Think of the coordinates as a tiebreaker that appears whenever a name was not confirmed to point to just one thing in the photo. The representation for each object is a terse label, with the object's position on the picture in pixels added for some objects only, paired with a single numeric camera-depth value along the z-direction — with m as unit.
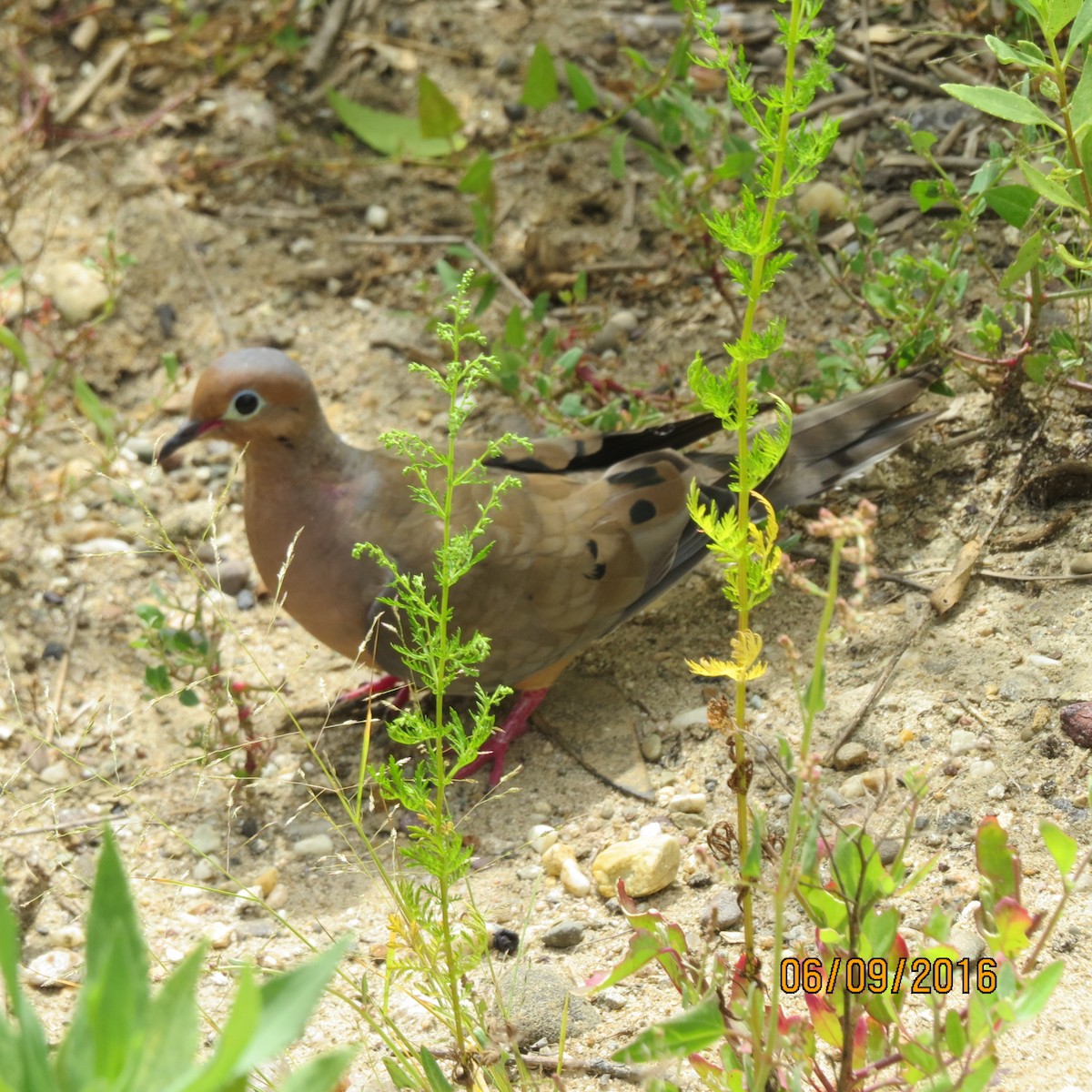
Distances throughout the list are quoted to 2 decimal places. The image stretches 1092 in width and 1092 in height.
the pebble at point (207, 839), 6.77
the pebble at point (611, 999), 5.11
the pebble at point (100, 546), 8.26
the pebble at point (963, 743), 5.69
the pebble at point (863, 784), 5.72
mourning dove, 6.95
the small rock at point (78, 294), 9.33
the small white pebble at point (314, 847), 6.68
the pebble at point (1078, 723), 5.43
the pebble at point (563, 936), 5.57
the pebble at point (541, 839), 6.28
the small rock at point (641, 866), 5.68
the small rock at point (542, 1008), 4.95
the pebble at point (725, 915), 5.35
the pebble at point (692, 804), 6.26
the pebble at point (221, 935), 6.00
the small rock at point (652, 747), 6.74
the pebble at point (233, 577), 8.21
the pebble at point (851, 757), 5.93
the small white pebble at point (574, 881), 5.93
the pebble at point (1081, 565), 6.25
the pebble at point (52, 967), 5.78
